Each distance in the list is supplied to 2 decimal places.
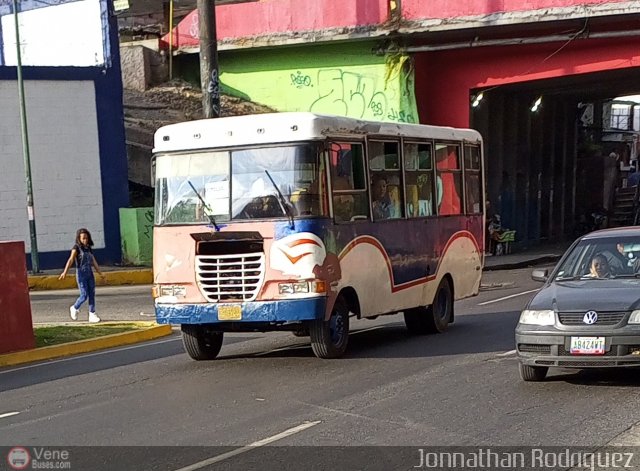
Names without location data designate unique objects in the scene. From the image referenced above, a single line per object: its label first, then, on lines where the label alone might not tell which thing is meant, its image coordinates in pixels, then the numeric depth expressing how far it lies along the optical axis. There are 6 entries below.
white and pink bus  12.25
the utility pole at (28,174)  26.83
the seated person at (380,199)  13.73
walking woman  18.38
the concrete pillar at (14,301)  14.33
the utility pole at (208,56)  21.08
